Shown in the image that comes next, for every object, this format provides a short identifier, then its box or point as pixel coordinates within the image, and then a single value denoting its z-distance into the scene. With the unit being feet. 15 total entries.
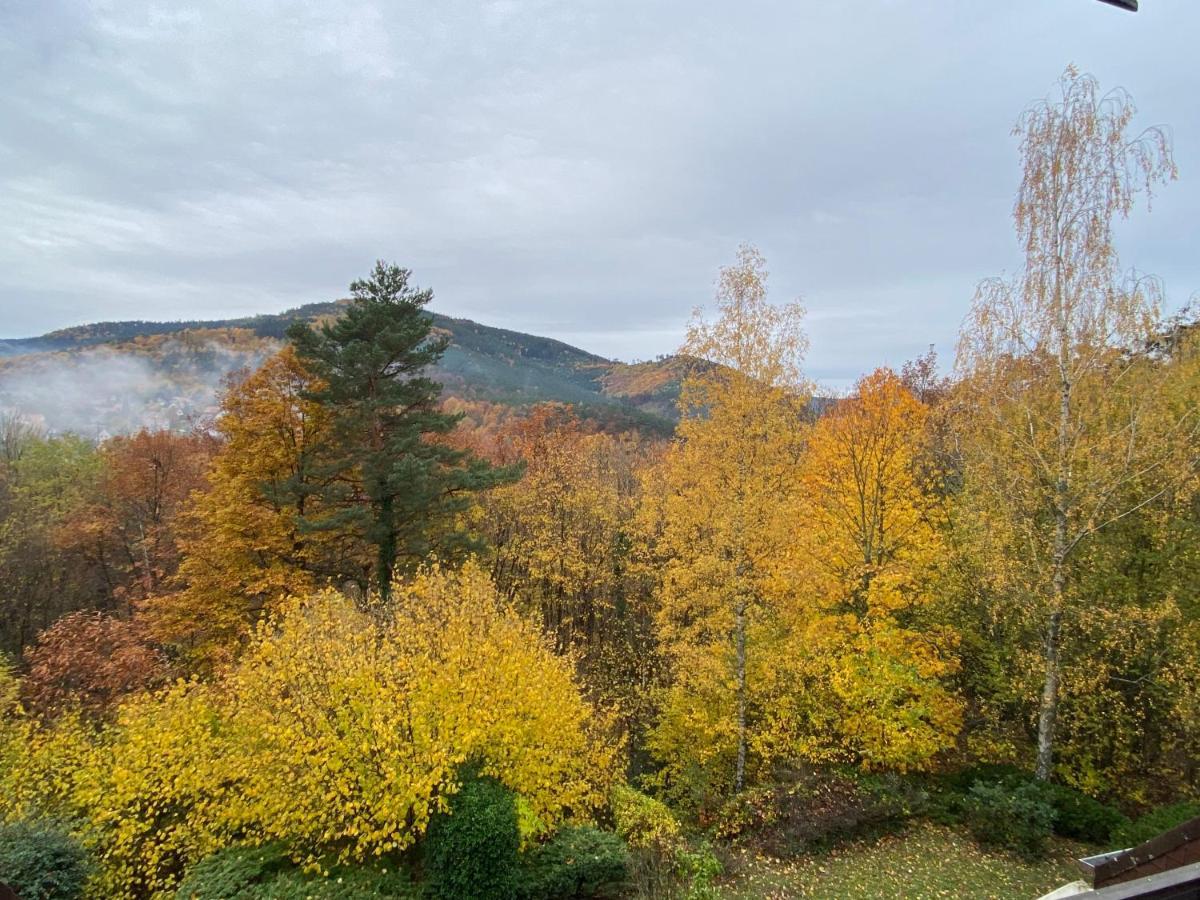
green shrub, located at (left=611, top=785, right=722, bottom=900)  28.09
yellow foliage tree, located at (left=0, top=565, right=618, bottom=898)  30.04
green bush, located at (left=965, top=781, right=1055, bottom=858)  33.22
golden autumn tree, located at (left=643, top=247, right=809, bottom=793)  40.98
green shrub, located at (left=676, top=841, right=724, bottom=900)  27.55
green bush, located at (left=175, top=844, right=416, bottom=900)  27.66
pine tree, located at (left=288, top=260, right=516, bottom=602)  58.13
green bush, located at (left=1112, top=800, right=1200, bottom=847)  30.12
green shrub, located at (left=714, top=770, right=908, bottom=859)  35.27
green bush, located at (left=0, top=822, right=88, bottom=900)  26.71
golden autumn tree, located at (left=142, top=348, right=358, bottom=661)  57.67
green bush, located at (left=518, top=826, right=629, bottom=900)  30.73
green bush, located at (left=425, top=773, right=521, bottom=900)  29.43
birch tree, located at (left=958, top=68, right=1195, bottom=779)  36.27
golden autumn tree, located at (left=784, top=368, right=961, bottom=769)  40.06
